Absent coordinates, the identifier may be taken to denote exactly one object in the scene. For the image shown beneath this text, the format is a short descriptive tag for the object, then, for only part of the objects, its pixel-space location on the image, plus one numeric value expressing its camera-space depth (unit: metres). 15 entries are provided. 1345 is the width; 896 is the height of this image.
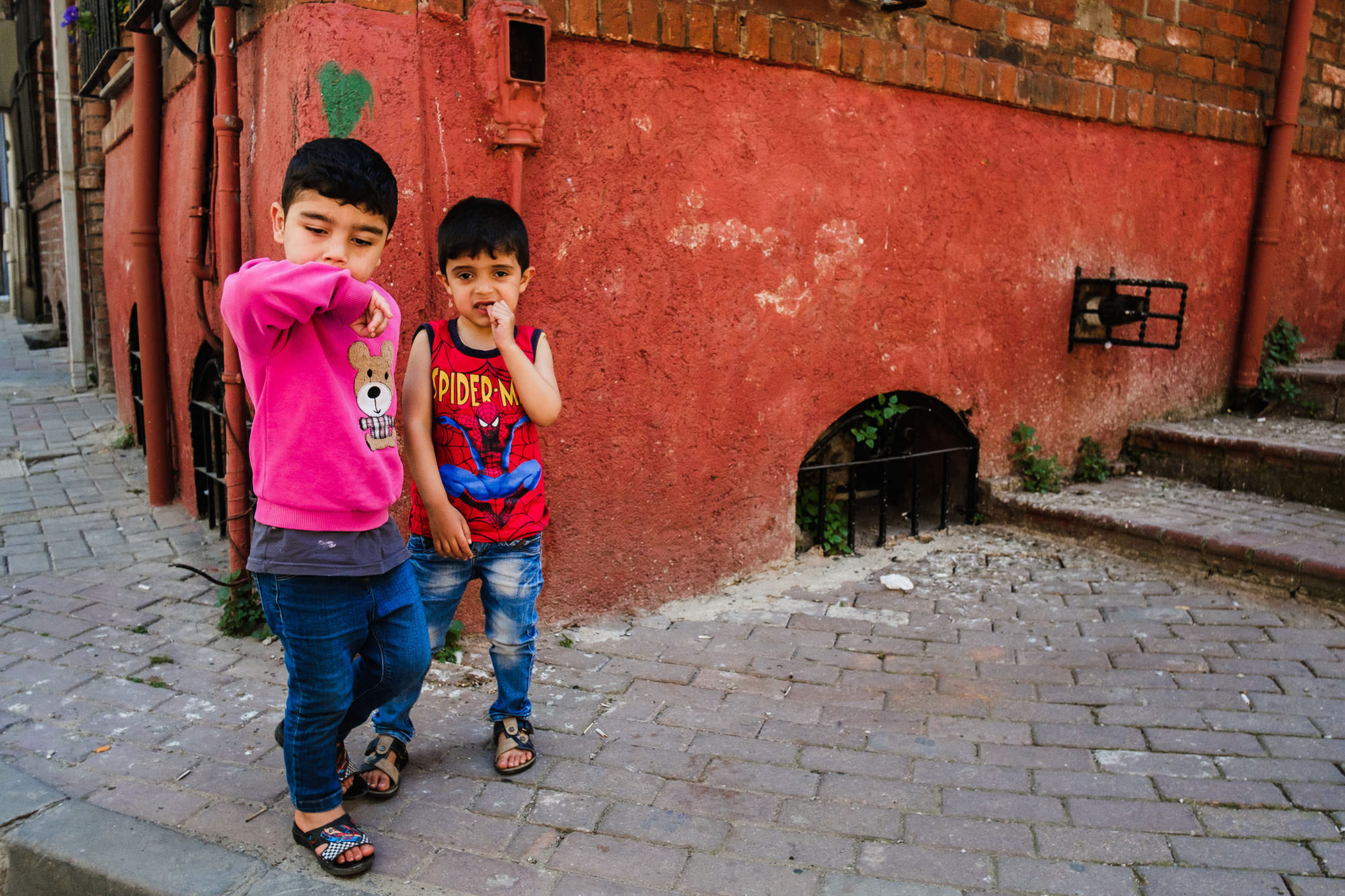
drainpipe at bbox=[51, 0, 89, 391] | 8.79
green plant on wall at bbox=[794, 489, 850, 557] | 4.67
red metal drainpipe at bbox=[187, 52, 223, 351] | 4.08
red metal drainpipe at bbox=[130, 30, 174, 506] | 5.24
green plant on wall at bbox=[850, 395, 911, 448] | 4.63
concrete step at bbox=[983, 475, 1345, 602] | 4.12
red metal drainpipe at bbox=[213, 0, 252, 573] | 3.77
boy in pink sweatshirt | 2.18
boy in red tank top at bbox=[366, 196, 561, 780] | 2.60
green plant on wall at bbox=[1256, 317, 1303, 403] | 6.20
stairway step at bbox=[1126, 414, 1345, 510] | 4.94
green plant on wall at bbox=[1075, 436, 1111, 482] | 5.54
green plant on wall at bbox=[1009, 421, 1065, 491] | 5.27
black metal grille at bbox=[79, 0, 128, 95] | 6.33
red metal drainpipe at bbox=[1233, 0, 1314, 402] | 5.86
